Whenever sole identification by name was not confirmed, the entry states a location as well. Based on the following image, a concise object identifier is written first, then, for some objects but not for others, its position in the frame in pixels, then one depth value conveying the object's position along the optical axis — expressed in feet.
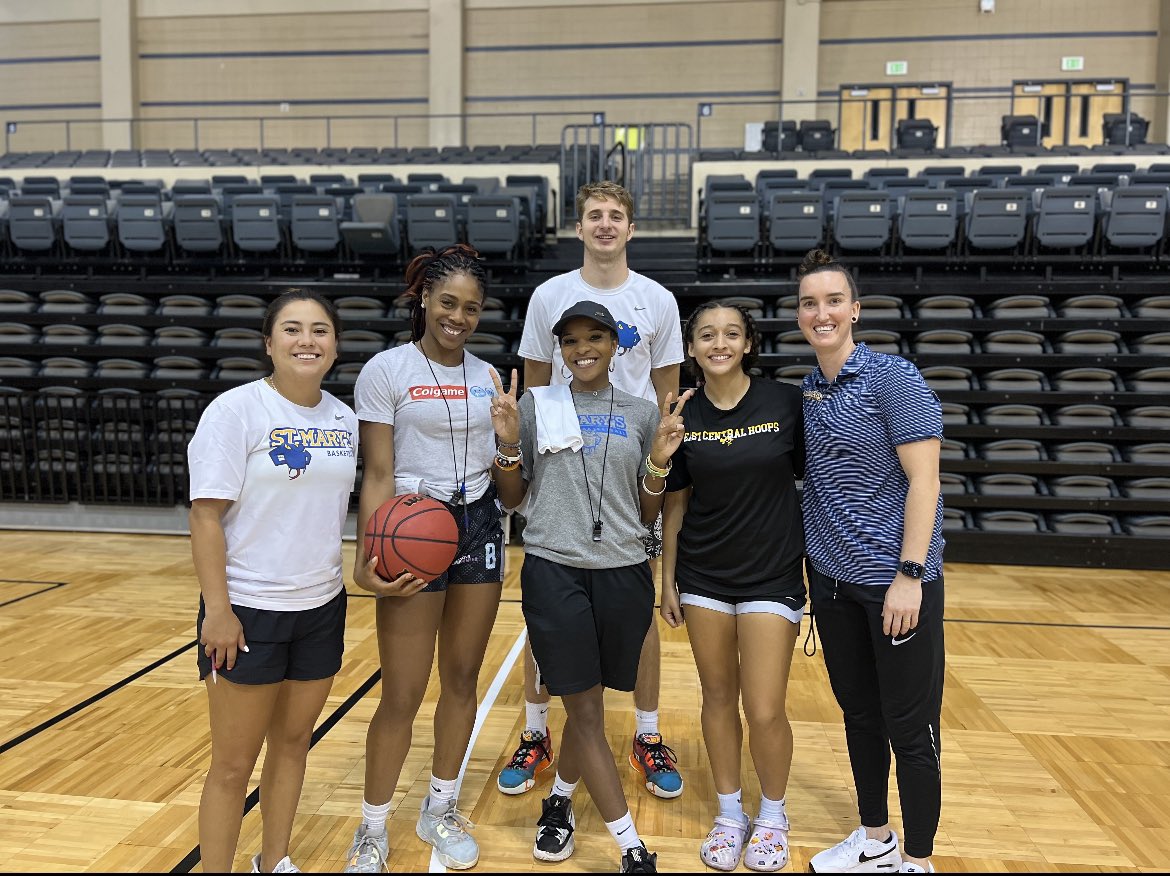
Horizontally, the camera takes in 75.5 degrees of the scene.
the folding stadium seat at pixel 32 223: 24.89
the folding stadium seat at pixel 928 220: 22.02
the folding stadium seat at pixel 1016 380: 19.47
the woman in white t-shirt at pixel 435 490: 6.26
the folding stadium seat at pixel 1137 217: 20.80
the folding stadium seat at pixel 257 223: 24.41
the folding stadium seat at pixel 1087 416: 18.84
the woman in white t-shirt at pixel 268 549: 5.31
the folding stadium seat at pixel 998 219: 21.58
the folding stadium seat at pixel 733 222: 23.31
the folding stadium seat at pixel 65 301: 23.59
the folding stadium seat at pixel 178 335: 22.56
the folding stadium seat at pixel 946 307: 20.52
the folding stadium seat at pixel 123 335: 22.63
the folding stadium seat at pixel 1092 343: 19.44
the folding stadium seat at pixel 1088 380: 19.22
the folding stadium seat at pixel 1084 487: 18.04
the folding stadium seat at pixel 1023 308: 20.15
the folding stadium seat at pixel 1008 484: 18.44
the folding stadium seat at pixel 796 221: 22.90
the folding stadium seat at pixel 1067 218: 21.20
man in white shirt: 7.43
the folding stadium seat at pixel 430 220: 23.93
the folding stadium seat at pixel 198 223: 24.30
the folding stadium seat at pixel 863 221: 22.34
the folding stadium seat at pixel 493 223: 23.98
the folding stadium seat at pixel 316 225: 24.25
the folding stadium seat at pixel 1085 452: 18.52
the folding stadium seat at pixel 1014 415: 19.12
